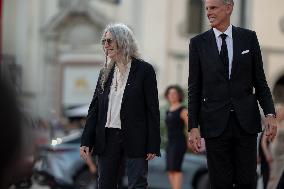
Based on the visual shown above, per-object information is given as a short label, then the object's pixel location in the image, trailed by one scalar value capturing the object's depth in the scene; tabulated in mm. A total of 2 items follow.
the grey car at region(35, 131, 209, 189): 12516
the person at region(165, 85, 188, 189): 11917
